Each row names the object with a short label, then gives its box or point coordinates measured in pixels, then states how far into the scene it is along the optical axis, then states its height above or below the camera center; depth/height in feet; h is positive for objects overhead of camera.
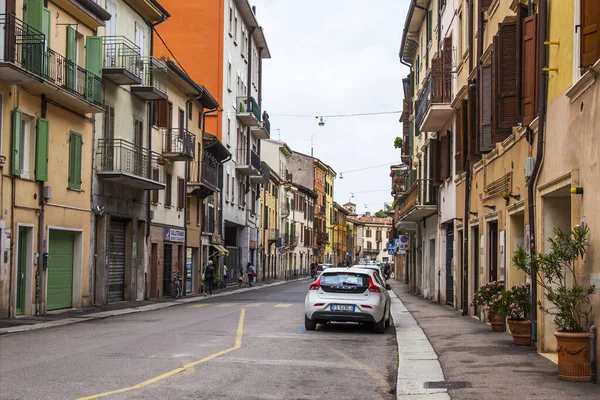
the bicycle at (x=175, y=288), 116.88 -5.18
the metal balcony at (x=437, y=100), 90.07 +16.50
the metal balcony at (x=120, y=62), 92.84 +21.62
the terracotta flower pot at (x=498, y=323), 57.77 -4.70
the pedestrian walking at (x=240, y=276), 173.02 -5.35
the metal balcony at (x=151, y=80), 103.01 +21.71
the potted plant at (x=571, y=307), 33.40 -2.15
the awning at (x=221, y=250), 155.53 +0.16
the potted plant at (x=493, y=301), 48.81 -2.89
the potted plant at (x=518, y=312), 47.60 -3.28
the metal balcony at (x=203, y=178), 132.67 +11.83
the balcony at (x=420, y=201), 109.60 +7.14
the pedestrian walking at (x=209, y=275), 126.82 -3.64
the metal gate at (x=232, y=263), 175.30 -2.55
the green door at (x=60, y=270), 83.25 -2.15
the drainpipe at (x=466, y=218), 76.08 +3.31
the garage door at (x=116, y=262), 99.71 -1.44
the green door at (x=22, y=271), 75.87 -1.99
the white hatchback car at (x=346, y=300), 60.70 -3.41
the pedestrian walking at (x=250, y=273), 179.63 -4.62
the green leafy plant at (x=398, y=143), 162.09 +20.98
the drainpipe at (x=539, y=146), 43.14 +5.65
